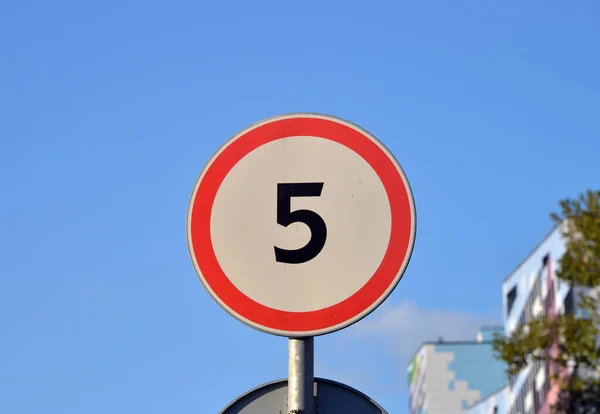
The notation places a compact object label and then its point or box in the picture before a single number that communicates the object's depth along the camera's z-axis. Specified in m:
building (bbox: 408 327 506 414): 98.62
